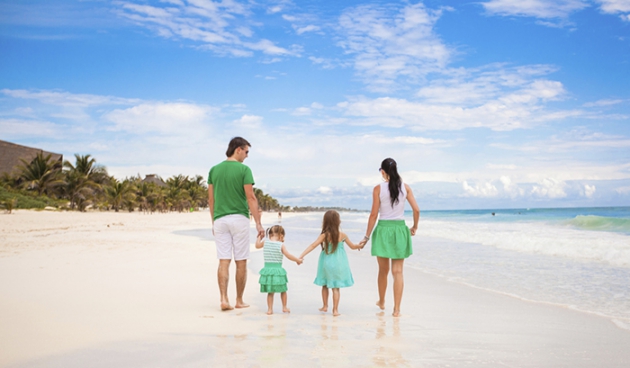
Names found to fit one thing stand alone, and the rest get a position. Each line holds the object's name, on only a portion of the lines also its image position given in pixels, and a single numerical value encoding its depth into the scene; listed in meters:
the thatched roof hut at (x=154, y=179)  78.81
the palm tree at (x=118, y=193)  47.12
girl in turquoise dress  5.32
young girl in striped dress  5.25
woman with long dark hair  5.37
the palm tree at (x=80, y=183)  42.34
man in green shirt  5.45
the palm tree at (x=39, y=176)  40.91
